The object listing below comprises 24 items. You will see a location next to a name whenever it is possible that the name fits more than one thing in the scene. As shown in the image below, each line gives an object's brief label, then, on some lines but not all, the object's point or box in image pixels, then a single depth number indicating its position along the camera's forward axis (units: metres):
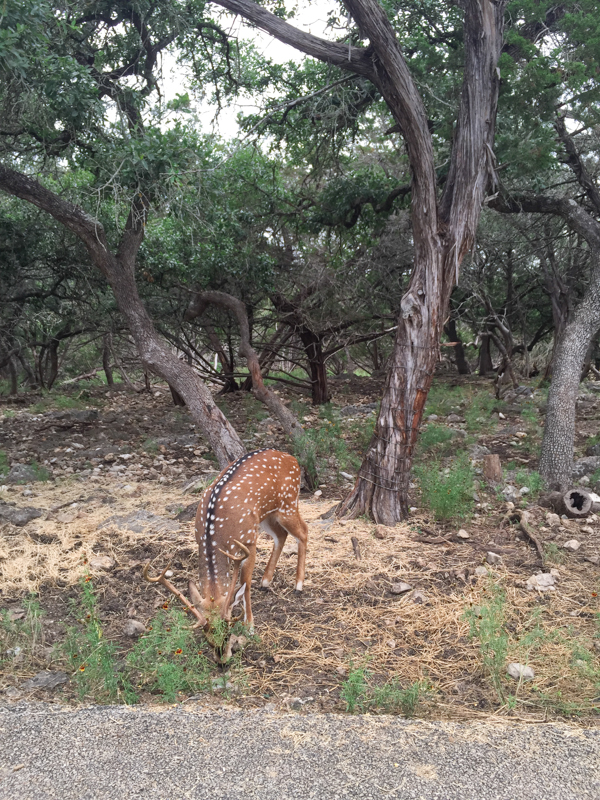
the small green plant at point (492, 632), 3.98
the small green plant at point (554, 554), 5.79
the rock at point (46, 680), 4.07
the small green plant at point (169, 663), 3.81
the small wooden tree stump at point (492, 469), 8.08
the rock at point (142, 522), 6.88
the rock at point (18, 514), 7.21
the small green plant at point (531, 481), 7.55
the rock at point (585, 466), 8.58
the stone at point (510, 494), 7.52
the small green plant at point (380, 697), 3.64
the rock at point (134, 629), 4.65
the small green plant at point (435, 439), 9.47
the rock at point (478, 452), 9.55
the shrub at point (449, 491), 6.92
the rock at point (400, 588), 5.33
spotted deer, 4.05
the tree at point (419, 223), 7.09
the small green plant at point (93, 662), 3.86
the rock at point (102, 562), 5.89
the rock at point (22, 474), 9.03
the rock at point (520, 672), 3.99
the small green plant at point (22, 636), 4.43
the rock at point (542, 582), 5.24
